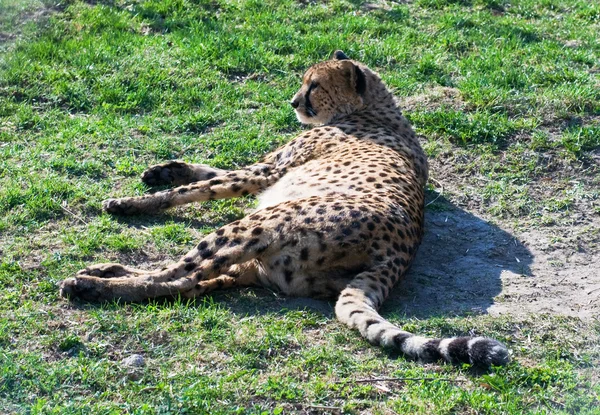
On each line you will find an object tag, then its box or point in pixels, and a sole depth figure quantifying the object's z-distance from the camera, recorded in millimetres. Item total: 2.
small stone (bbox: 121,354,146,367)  8164
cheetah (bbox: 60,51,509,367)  8984
